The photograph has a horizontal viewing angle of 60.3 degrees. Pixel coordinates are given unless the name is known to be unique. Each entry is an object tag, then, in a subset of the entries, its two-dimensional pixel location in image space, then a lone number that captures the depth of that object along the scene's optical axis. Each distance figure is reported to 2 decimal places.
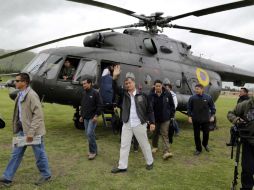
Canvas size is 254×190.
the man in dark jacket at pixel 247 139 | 3.11
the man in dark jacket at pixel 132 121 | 4.27
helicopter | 6.27
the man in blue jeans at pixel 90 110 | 4.76
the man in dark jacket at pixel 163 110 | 5.02
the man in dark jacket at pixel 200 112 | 5.44
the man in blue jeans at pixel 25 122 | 3.54
